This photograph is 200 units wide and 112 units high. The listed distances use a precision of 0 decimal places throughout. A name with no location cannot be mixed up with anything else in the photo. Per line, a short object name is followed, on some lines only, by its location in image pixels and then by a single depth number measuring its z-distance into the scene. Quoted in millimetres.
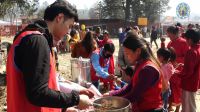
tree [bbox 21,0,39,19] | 12949
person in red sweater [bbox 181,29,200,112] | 4250
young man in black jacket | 1504
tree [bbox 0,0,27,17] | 10633
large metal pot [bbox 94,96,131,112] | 1911
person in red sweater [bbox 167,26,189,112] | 4911
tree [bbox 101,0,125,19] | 37515
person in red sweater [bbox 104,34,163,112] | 2293
